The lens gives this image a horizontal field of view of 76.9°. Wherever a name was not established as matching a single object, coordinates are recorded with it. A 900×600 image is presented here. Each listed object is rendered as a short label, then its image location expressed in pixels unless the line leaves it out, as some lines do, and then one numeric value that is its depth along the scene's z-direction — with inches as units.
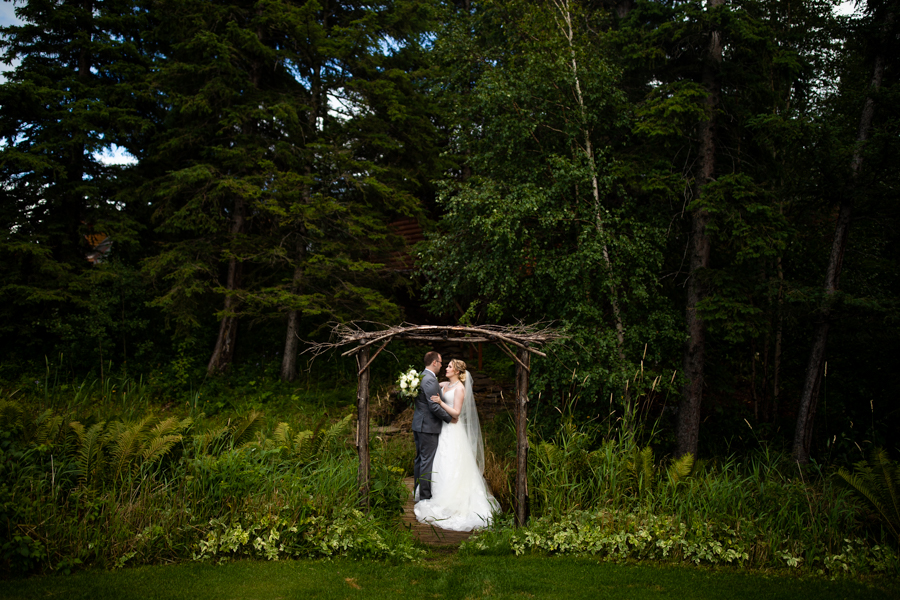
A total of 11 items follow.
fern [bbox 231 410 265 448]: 275.0
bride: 268.7
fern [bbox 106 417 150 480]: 229.8
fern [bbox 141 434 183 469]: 231.6
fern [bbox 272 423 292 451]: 280.5
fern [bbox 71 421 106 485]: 225.0
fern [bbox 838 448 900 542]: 222.4
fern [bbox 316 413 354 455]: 291.5
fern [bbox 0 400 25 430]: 229.0
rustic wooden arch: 254.8
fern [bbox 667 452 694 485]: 249.8
